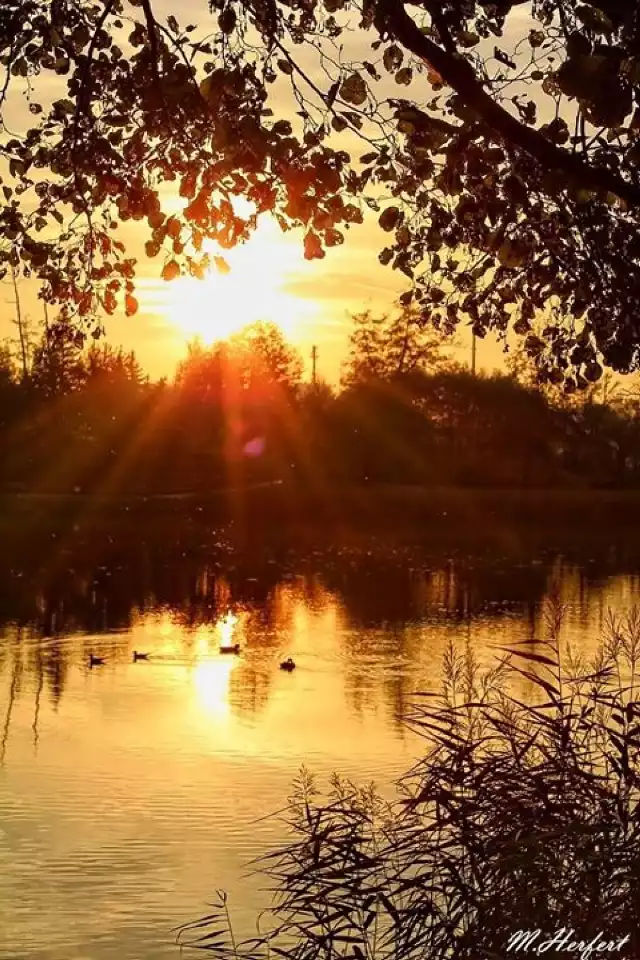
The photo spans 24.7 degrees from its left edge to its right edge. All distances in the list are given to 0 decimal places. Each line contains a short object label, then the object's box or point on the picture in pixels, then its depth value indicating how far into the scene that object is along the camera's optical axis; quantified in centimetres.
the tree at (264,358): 8644
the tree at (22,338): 7817
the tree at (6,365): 5703
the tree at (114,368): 7231
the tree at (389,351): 8806
